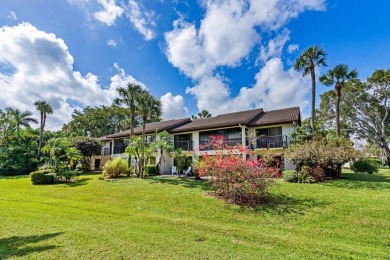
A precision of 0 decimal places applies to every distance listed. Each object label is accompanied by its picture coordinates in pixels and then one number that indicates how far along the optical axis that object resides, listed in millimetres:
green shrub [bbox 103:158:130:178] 21172
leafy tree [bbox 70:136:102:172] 29016
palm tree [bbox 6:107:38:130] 34281
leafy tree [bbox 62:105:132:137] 47562
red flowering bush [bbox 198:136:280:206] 11680
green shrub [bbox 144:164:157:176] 23562
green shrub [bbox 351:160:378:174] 18609
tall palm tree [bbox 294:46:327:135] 21000
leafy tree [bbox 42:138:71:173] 21500
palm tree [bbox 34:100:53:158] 31766
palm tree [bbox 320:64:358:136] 21312
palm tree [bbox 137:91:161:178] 21172
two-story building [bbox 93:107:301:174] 20672
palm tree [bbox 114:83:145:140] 22609
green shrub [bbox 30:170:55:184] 19188
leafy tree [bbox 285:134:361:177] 15734
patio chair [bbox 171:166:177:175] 24598
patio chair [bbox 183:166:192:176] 21578
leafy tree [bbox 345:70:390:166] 31672
